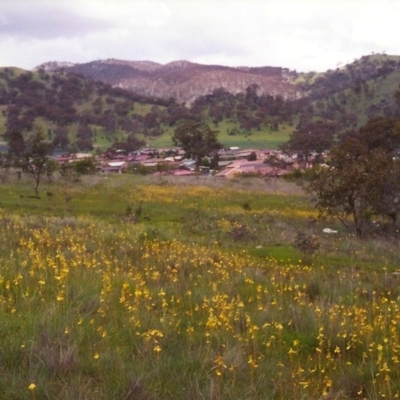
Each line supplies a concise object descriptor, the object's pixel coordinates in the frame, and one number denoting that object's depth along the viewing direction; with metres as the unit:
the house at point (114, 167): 54.31
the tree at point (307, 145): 59.72
